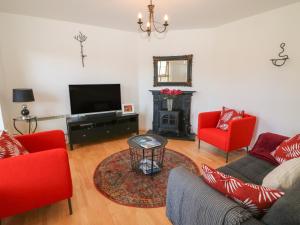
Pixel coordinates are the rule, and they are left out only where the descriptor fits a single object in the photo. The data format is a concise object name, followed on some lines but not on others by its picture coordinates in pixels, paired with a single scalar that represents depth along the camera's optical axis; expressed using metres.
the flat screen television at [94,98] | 3.64
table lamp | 2.91
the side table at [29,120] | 3.17
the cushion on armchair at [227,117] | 3.25
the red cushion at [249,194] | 1.02
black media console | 3.51
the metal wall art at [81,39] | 3.69
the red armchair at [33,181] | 1.49
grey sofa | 0.90
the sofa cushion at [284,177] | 1.23
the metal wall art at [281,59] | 2.81
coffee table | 2.55
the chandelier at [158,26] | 3.51
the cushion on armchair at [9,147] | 1.64
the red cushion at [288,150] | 1.86
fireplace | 4.21
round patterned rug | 2.13
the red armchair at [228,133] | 2.90
